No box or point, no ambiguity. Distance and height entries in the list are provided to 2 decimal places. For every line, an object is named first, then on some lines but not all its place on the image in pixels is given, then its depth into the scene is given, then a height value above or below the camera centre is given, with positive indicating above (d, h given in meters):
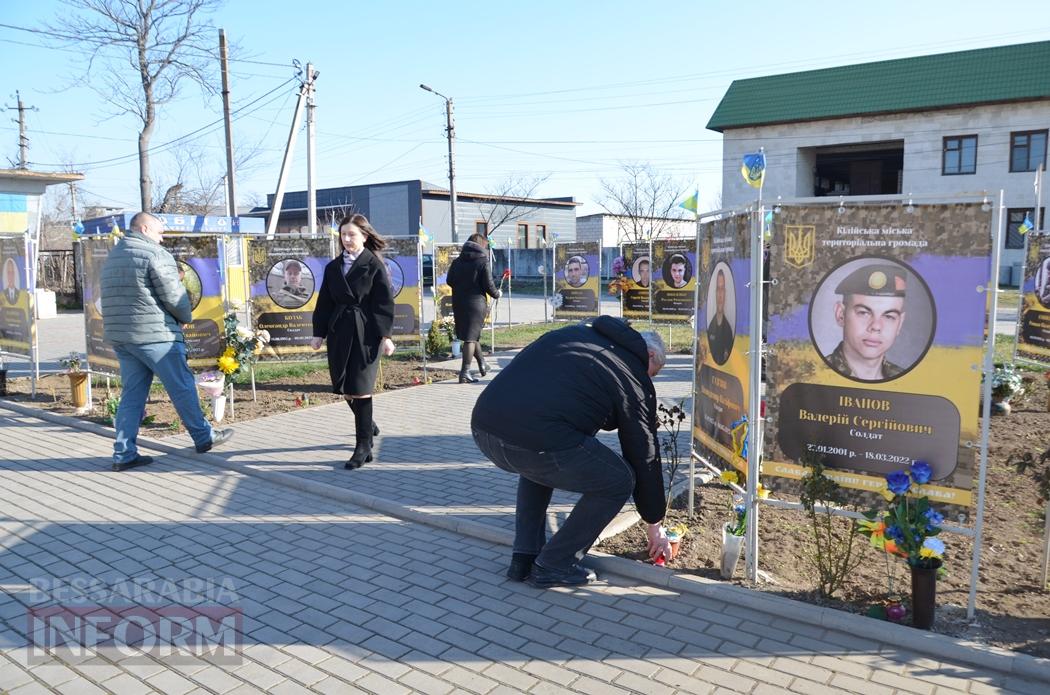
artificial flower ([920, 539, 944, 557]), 3.47 -1.20
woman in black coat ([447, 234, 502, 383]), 10.03 -0.10
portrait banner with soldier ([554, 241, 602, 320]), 16.73 -0.02
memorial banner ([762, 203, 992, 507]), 3.51 -0.30
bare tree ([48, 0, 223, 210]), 22.50 +6.44
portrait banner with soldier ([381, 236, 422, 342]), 11.76 -0.07
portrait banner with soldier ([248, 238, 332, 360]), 10.55 -0.11
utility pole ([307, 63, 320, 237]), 22.28 +3.55
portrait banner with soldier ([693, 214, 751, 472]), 4.07 -0.36
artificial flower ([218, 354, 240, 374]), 8.33 -0.92
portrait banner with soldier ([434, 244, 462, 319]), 14.46 +0.03
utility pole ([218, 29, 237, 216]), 21.33 +4.01
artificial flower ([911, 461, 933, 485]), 3.56 -0.90
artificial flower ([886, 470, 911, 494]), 3.53 -0.93
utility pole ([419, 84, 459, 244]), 33.34 +6.14
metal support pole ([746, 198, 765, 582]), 3.80 -0.39
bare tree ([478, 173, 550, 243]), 50.88 +4.72
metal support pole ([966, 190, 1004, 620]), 3.30 -0.55
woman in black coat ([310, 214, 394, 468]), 6.26 -0.35
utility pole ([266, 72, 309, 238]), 21.42 +3.00
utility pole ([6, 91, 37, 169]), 36.88 +6.73
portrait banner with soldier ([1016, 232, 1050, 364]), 11.01 -0.40
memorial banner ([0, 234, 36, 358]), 9.27 -0.26
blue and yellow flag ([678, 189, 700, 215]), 7.41 +0.72
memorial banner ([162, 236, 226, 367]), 9.12 -0.24
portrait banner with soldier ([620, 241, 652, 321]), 15.72 -0.04
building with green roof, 35.00 +7.44
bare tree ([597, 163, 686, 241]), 46.84 +3.62
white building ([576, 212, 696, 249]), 48.28 +3.44
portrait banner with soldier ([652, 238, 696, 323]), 14.65 -0.02
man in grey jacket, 6.28 -0.36
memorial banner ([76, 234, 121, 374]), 8.77 -0.28
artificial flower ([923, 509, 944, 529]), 3.51 -1.09
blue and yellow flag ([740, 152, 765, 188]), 4.51 +0.64
